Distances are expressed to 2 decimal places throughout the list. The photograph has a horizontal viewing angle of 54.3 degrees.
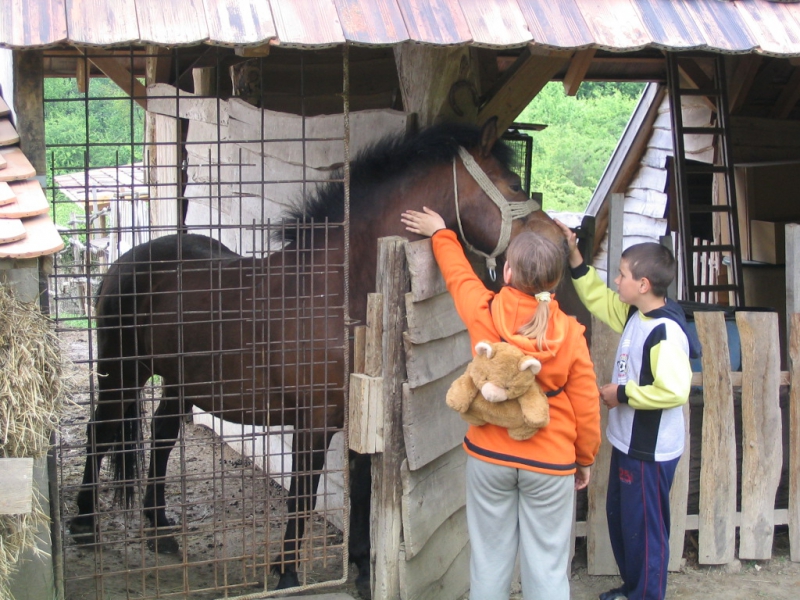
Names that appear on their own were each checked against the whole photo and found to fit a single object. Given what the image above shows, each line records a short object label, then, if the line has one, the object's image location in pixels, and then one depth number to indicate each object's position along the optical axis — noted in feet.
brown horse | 12.33
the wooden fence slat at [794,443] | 14.37
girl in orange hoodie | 9.38
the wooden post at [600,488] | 13.41
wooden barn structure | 9.66
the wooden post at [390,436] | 11.42
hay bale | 8.21
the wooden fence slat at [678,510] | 13.99
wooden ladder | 22.95
